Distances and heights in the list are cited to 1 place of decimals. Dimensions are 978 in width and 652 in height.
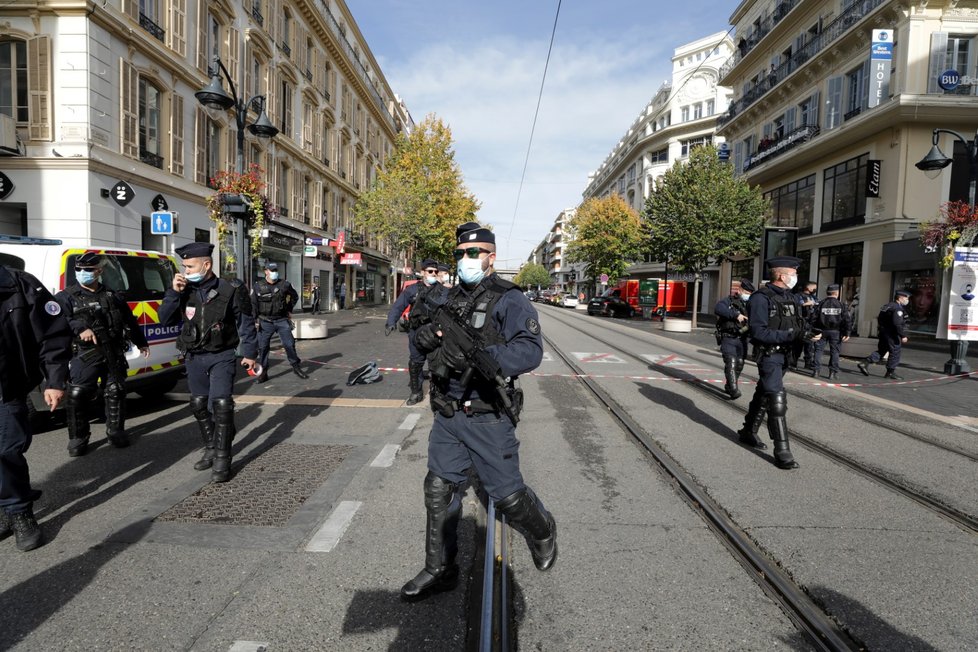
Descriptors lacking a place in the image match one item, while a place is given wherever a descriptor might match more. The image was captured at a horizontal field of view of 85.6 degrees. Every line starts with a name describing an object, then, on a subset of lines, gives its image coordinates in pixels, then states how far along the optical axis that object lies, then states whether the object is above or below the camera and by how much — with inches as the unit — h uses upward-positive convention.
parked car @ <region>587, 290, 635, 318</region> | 1349.7 -20.0
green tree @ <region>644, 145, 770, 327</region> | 921.5 +156.0
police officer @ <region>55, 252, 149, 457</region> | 190.1 -25.0
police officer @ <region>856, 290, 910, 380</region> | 410.6 -16.0
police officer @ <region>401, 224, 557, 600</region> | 105.7 -28.0
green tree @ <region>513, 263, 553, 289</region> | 4503.0 +166.1
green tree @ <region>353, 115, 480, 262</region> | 1104.8 +209.6
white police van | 222.4 -0.3
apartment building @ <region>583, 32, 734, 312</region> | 1918.1 +693.4
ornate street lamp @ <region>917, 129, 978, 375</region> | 448.8 +120.3
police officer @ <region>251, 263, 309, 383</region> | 356.2 -16.2
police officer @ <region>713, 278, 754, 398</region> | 319.9 -19.4
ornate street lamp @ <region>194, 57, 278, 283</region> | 370.9 +130.4
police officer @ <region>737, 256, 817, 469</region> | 189.8 -10.7
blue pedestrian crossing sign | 412.2 +47.1
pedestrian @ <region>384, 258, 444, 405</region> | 295.1 -11.4
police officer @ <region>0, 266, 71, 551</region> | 121.5 -23.0
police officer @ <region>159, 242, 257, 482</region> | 167.8 -17.9
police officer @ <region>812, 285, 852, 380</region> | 406.9 -12.6
